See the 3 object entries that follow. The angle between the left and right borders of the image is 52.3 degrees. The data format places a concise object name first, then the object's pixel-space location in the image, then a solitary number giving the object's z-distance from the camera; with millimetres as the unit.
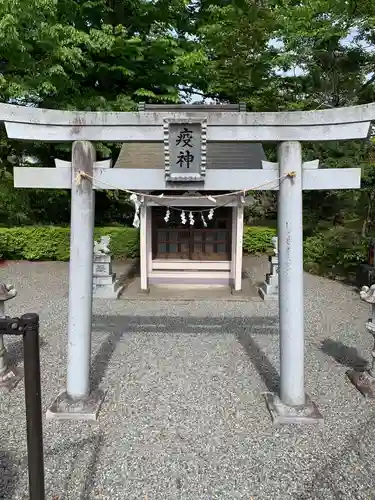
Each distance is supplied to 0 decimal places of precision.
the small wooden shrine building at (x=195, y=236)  9391
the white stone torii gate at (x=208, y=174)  3773
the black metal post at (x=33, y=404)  2012
